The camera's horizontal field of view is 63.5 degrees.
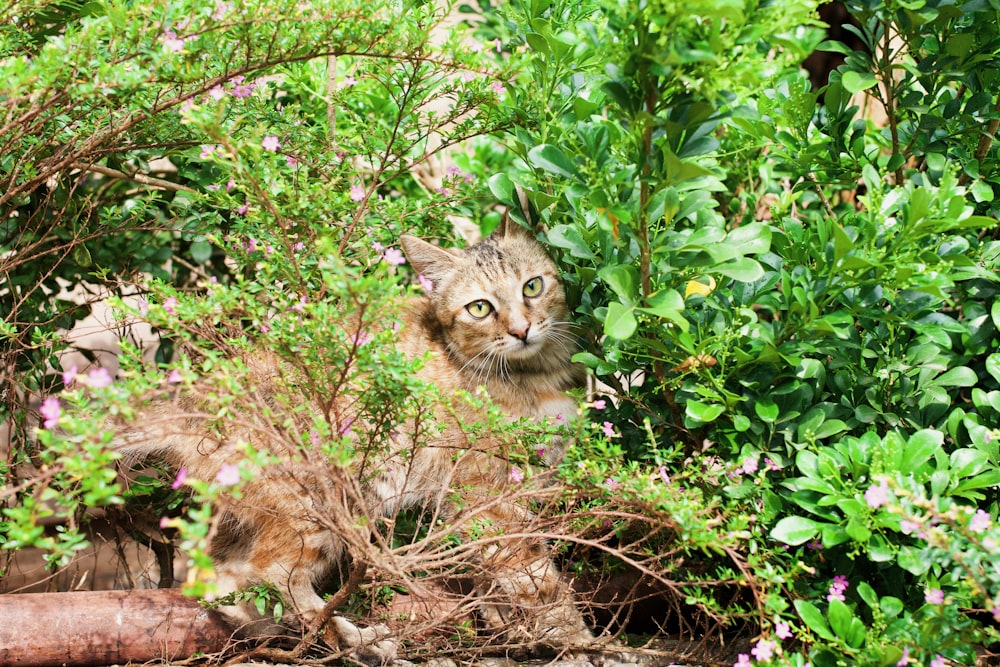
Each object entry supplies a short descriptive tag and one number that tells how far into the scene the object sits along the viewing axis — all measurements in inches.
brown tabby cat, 91.3
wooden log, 91.7
